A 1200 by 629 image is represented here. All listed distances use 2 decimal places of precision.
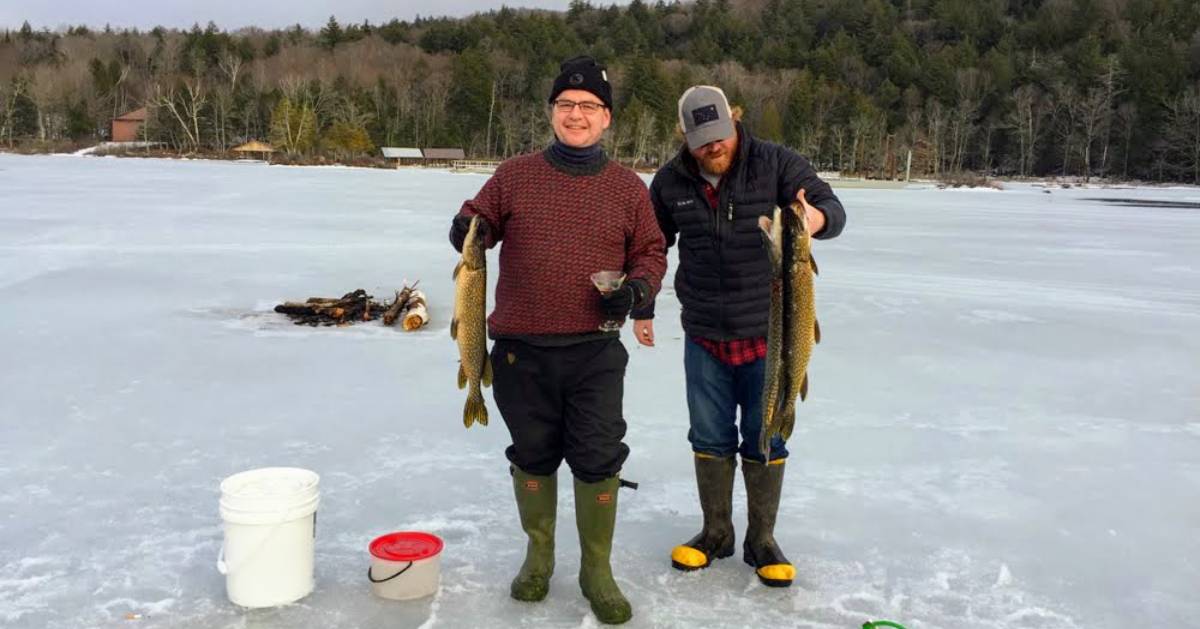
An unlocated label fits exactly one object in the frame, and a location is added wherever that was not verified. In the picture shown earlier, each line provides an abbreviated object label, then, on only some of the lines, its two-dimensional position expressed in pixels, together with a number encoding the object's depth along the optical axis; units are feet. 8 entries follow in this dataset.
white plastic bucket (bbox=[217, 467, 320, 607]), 10.18
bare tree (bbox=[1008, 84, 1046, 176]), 282.77
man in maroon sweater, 10.32
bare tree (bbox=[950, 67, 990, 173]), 293.64
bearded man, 11.25
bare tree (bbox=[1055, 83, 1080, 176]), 280.31
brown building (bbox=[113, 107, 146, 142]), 304.50
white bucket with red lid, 10.59
